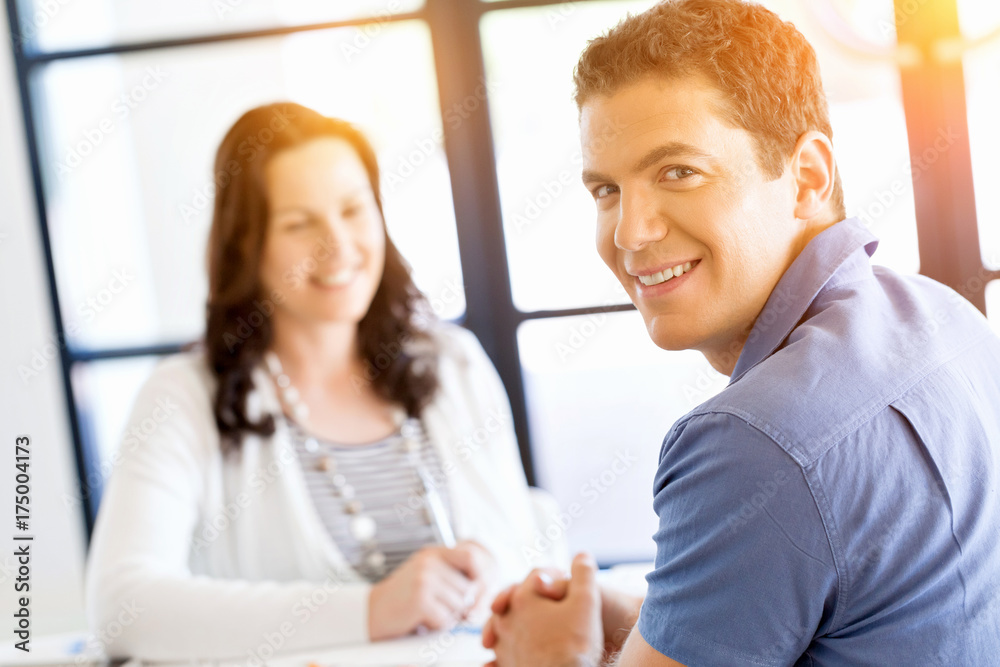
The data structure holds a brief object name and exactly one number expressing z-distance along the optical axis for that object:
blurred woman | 1.63
